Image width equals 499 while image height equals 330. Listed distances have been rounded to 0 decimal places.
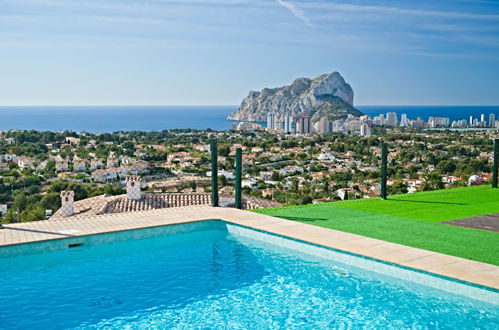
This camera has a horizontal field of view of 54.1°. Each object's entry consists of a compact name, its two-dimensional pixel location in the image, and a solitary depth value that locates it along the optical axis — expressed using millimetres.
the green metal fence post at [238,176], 7600
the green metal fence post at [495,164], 9695
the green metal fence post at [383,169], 8648
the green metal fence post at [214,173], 7727
